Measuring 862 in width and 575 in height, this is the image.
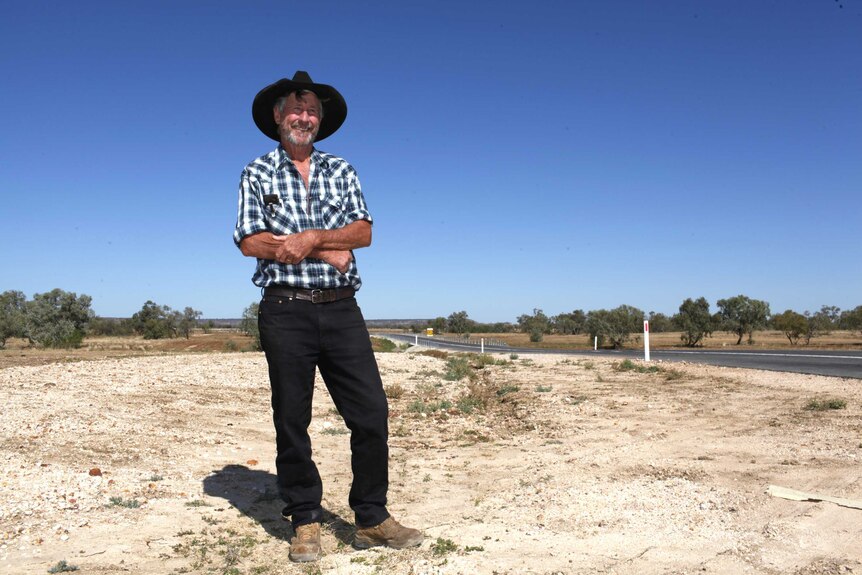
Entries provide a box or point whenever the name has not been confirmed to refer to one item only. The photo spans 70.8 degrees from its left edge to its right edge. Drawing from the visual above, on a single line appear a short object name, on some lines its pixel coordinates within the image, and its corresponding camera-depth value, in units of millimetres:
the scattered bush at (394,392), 11038
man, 3254
